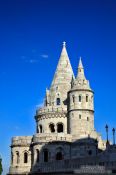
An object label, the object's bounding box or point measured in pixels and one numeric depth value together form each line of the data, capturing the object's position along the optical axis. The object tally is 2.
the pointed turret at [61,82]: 77.12
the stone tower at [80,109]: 71.75
